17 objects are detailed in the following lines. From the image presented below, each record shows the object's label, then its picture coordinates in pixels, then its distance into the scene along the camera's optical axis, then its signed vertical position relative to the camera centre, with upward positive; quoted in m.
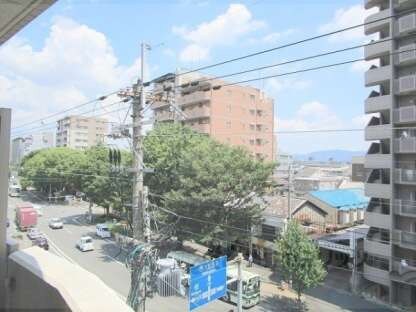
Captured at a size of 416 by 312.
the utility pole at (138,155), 10.65 +0.40
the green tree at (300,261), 16.38 -3.73
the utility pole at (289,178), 20.73 -0.28
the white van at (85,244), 26.00 -5.04
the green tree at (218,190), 20.14 -1.01
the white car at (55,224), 33.65 -4.89
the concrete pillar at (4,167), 2.59 +0.00
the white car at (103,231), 30.48 -4.87
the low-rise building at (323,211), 25.17 -2.46
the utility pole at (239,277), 11.46 -3.10
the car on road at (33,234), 27.09 -4.75
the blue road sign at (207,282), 10.21 -3.02
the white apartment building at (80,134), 82.69 +7.49
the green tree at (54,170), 44.59 -0.28
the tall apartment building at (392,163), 17.34 +0.55
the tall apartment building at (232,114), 40.19 +6.23
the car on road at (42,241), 24.73 -4.78
